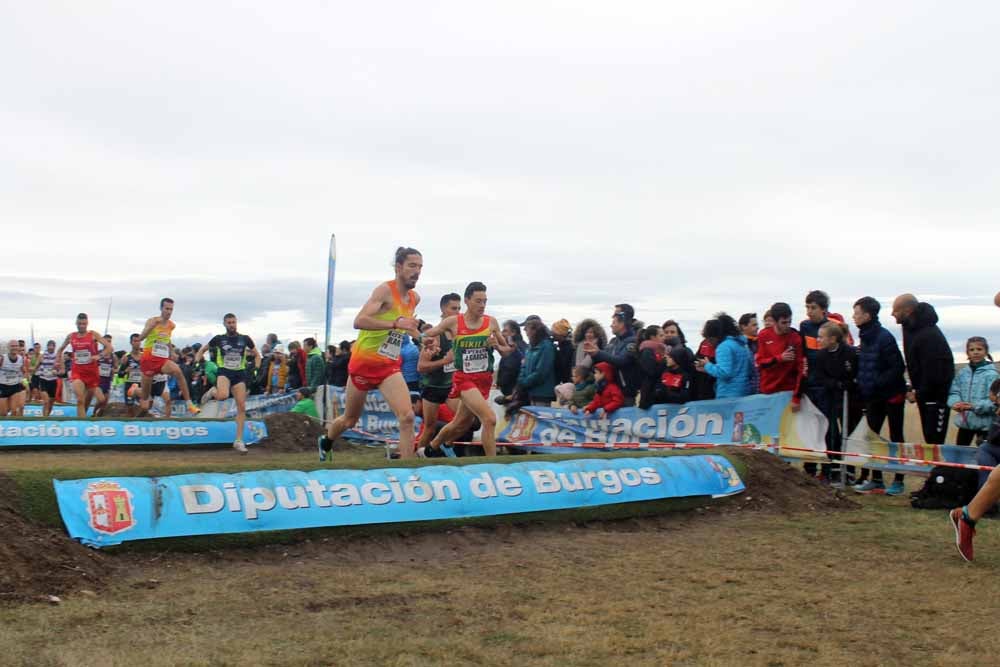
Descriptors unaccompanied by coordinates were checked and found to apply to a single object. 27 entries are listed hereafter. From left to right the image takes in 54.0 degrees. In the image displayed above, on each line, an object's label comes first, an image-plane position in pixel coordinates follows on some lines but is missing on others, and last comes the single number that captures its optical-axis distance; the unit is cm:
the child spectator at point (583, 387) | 1341
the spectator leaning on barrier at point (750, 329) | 1283
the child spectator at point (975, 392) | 964
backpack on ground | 870
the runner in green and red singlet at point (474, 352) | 1013
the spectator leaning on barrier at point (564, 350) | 1411
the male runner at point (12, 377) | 1962
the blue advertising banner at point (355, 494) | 596
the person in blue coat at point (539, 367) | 1377
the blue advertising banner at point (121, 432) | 1550
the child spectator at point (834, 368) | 1035
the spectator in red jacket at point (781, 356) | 1086
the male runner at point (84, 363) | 1831
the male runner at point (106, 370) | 2392
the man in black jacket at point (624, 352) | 1292
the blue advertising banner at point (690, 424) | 1092
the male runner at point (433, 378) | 1145
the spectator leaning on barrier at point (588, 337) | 1317
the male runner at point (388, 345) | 906
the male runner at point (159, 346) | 1608
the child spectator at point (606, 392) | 1312
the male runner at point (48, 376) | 2128
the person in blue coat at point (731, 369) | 1193
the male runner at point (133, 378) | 2478
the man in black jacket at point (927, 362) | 971
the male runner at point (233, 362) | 1430
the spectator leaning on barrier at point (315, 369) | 1980
